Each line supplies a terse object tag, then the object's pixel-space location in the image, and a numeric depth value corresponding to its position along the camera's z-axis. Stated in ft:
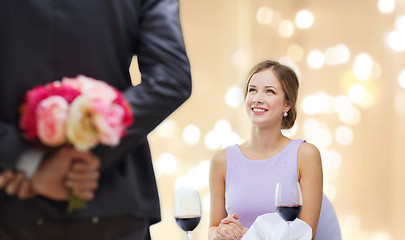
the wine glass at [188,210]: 8.92
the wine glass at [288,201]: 8.54
